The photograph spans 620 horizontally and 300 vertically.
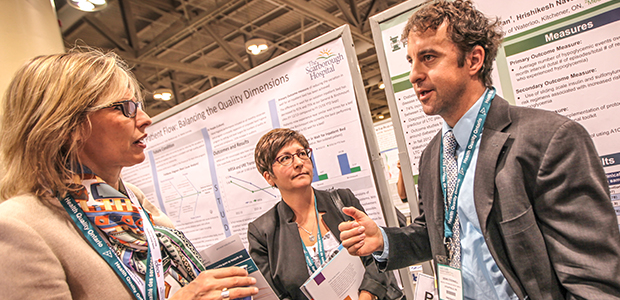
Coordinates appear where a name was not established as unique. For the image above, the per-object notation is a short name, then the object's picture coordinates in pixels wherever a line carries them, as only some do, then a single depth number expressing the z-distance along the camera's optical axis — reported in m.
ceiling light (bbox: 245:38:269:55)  6.61
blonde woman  0.93
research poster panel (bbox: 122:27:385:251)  2.00
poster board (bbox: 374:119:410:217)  3.46
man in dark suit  0.95
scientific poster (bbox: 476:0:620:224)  1.35
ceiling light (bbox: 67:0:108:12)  3.29
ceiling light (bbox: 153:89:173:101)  8.32
